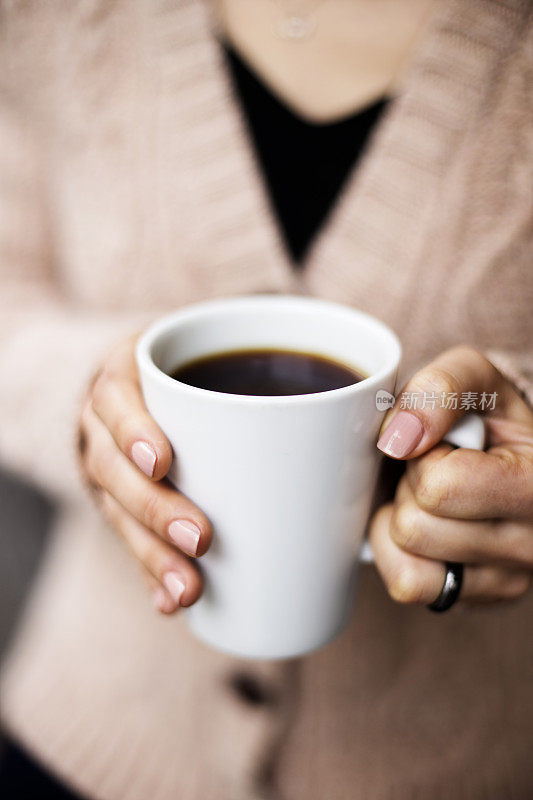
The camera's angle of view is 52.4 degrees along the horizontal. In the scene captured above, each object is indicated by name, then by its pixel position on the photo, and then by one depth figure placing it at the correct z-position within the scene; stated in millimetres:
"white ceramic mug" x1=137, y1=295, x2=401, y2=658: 332
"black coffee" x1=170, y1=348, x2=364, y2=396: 447
